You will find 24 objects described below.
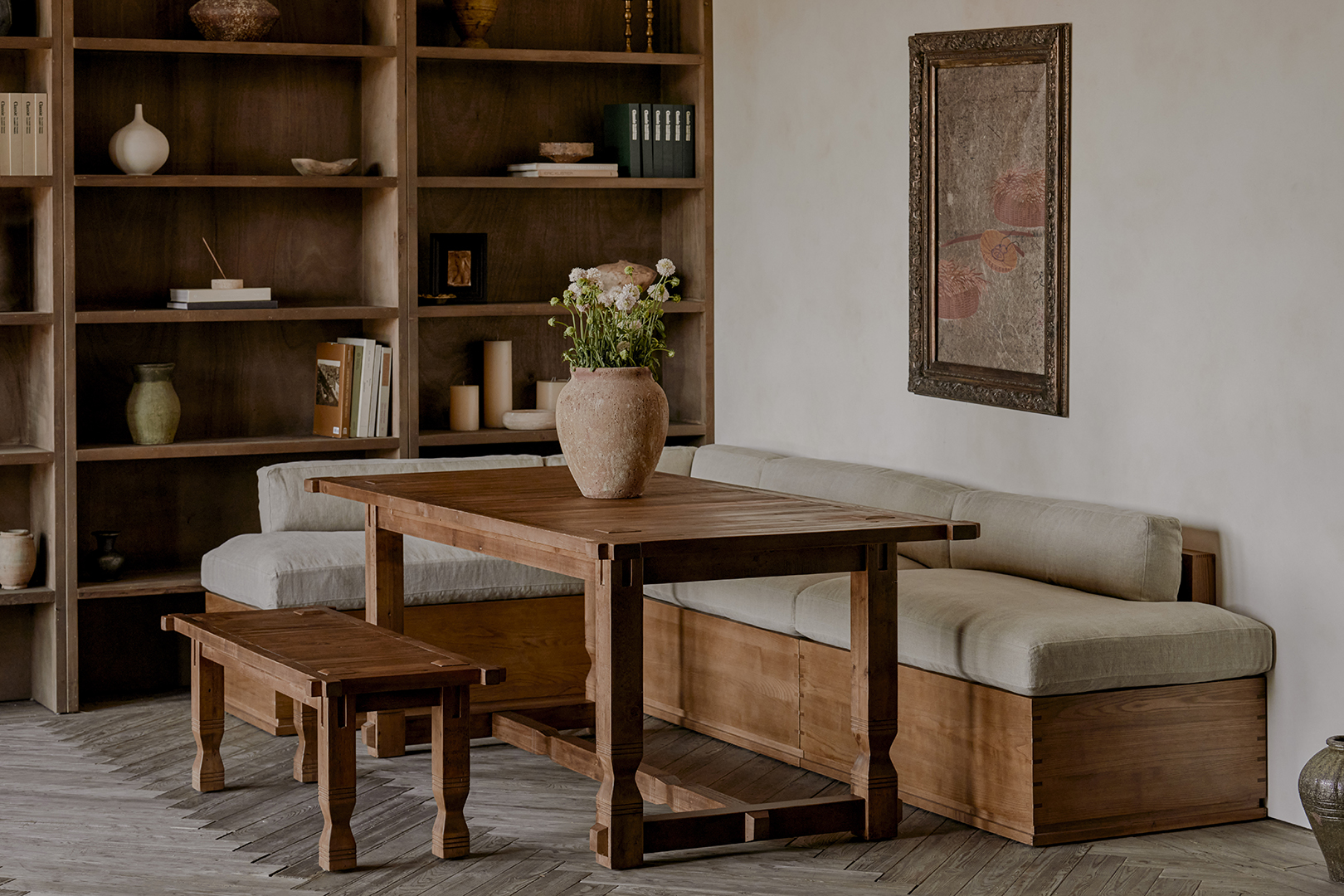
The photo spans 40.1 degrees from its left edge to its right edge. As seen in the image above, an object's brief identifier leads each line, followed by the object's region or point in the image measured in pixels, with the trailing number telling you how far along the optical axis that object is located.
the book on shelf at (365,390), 5.78
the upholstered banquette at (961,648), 3.90
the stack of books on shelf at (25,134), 5.25
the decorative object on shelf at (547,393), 6.16
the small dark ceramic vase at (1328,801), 3.62
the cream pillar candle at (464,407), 6.02
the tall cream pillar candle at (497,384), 6.10
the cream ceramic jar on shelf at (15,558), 5.33
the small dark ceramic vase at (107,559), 5.47
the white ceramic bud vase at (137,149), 5.46
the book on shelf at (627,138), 6.09
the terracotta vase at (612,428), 4.11
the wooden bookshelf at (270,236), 5.41
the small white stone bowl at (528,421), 6.02
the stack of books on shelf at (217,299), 5.54
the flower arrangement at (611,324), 4.18
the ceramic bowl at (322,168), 5.70
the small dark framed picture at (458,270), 5.96
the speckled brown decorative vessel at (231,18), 5.51
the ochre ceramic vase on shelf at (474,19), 5.89
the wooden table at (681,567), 3.61
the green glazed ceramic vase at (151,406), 5.52
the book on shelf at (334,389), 5.81
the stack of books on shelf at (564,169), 5.95
